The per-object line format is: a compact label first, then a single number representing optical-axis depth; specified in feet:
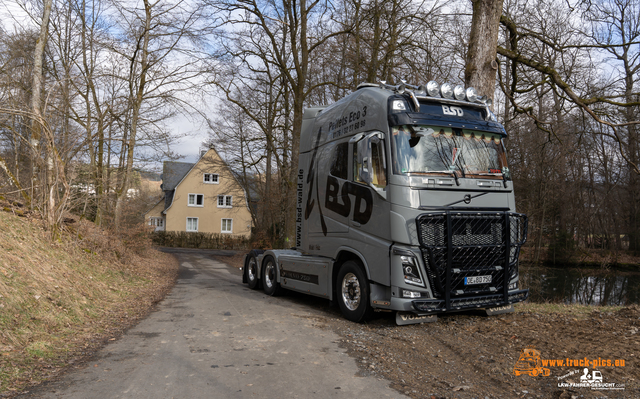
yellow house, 148.66
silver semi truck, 20.29
